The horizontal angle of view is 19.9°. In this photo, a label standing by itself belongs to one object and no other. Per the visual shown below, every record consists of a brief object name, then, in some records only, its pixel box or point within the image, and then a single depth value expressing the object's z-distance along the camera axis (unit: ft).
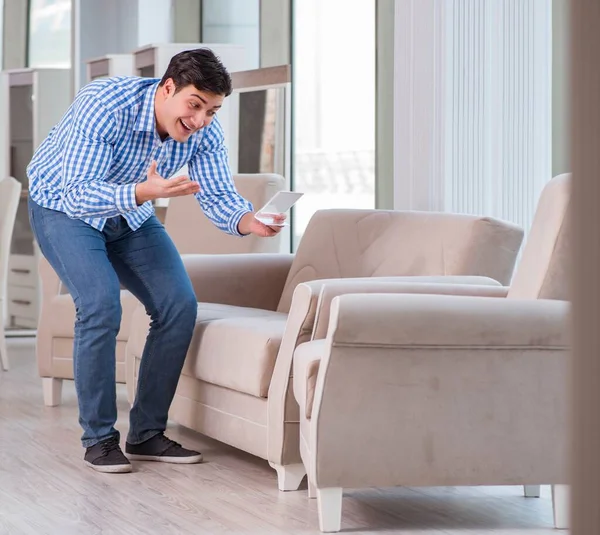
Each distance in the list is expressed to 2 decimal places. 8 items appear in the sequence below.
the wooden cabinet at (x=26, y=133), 39.05
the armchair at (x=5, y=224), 28.72
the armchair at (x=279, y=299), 13.92
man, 14.53
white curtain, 20.27
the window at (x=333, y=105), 31.02
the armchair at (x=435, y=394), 11.44
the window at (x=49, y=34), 41.26
